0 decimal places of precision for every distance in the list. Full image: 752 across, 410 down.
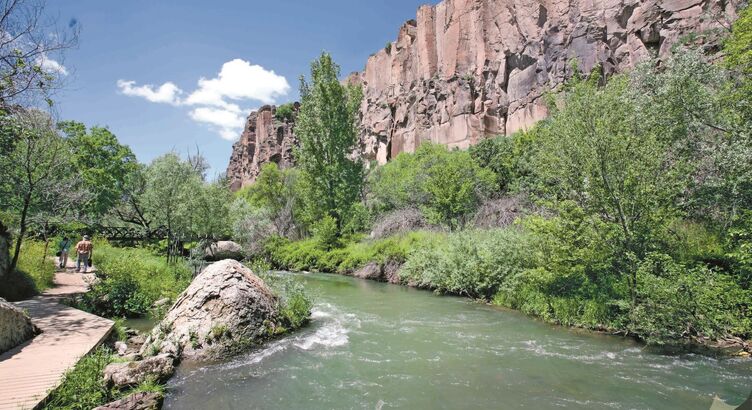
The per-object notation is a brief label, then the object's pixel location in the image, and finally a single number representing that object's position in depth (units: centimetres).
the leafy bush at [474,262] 1424
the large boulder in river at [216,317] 848
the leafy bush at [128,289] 1195
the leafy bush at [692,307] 884
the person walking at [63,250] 1825
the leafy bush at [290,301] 1066
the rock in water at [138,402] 579
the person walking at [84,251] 1709
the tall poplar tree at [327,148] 3011
